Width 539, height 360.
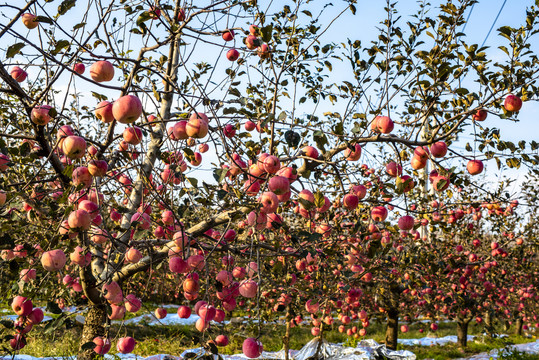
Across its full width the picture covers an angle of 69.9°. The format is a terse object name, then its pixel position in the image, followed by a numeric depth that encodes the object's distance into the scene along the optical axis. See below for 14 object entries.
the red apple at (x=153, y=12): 2.05
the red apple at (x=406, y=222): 2.58
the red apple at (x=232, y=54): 3.23
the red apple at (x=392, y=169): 2.34
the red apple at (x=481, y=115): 2.44
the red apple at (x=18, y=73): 2.51
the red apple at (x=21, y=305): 2.31
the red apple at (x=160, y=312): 3.46
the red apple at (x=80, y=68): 2.81
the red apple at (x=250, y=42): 2.30
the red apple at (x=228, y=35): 3.28
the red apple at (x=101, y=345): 2.46
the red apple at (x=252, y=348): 2.23
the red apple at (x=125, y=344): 2.46
